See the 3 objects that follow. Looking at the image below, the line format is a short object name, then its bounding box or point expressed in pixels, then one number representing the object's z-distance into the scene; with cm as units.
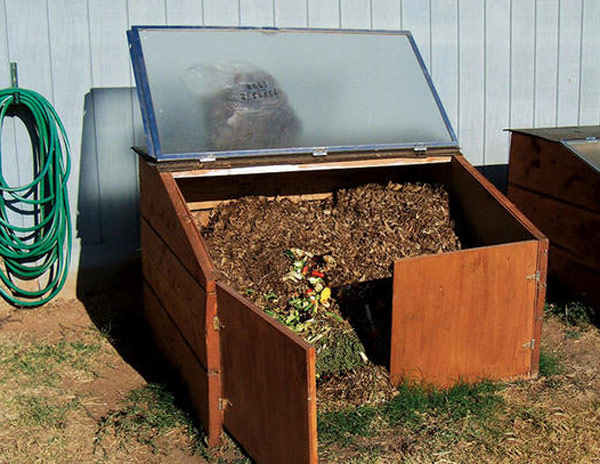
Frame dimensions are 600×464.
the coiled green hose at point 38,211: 568
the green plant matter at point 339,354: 446
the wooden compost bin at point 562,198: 552
